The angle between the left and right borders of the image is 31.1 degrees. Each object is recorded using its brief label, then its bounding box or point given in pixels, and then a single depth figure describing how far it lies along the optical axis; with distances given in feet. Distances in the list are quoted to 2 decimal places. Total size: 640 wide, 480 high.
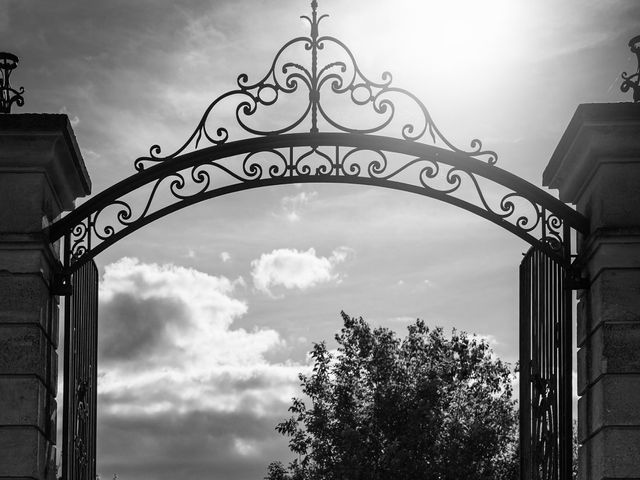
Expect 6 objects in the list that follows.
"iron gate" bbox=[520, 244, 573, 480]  27.86
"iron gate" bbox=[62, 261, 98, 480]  28.91
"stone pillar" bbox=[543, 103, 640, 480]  25.40
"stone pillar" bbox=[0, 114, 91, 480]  25.96
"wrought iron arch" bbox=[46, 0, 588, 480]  28.63
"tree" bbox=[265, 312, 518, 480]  89.61
